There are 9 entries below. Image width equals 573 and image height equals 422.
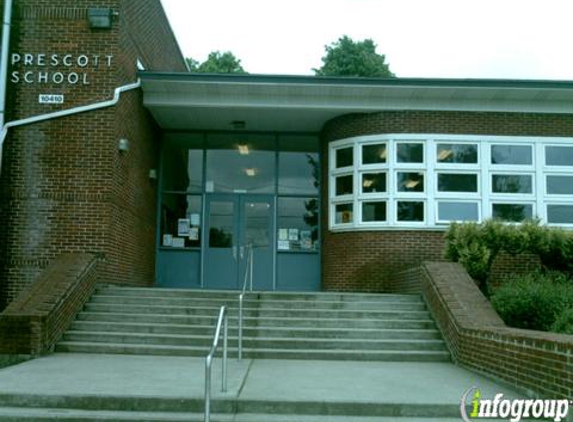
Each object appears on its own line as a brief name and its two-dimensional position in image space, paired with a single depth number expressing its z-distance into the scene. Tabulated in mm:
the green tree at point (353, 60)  41531
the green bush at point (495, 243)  11039
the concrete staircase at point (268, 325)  9297
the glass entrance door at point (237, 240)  15234
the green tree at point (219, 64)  42125
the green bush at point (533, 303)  9108
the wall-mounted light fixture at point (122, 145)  12133
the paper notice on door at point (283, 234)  15431
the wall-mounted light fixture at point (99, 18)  12047
